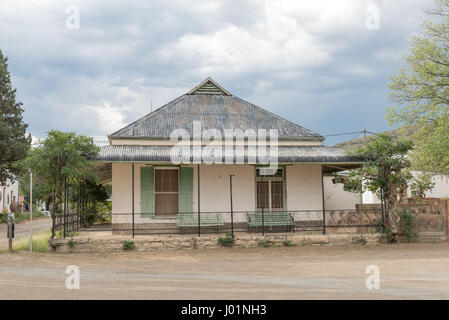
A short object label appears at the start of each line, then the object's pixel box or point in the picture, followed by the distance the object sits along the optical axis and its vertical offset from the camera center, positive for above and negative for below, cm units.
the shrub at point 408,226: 1520 -149
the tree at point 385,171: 1451 +47
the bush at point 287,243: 1433 -188
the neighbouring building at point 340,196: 2352 -59
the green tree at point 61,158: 1338 +103
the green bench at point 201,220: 1497 -114
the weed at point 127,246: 1372 -180
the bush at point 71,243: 1350 -166
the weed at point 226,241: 1418 -176
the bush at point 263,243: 1421 -187
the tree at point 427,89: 2200 +501
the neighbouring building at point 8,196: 4334 -52
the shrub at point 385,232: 1488 -164
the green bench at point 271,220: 1553 -122
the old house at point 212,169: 1512 +71
